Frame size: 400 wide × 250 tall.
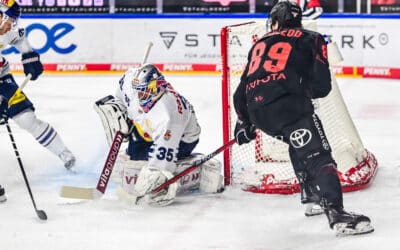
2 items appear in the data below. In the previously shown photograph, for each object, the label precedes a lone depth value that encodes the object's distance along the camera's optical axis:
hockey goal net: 9.49
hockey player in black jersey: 7.62
